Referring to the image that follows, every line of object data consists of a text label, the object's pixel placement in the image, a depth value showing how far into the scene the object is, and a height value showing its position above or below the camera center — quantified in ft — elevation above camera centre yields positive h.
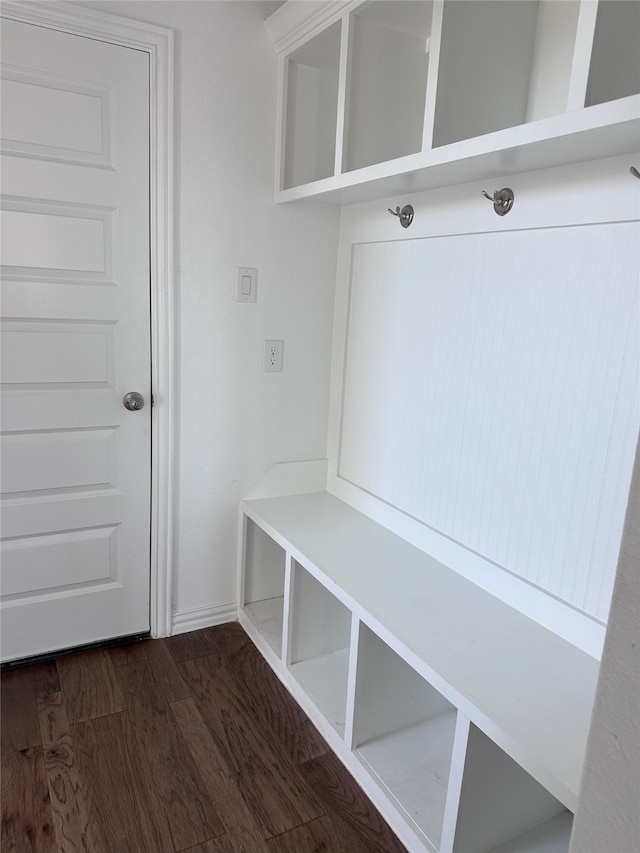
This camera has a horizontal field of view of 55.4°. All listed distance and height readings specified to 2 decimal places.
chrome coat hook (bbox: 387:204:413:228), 6.39 +0.95
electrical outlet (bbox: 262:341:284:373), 7.58 -0.69
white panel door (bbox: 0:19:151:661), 6.06 -0.50
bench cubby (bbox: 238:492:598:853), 4.22 -2.84
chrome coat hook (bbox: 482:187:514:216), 5.20 +0.95
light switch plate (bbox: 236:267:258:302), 7.24 +0.16
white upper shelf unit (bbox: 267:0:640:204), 3.75 +1.84
